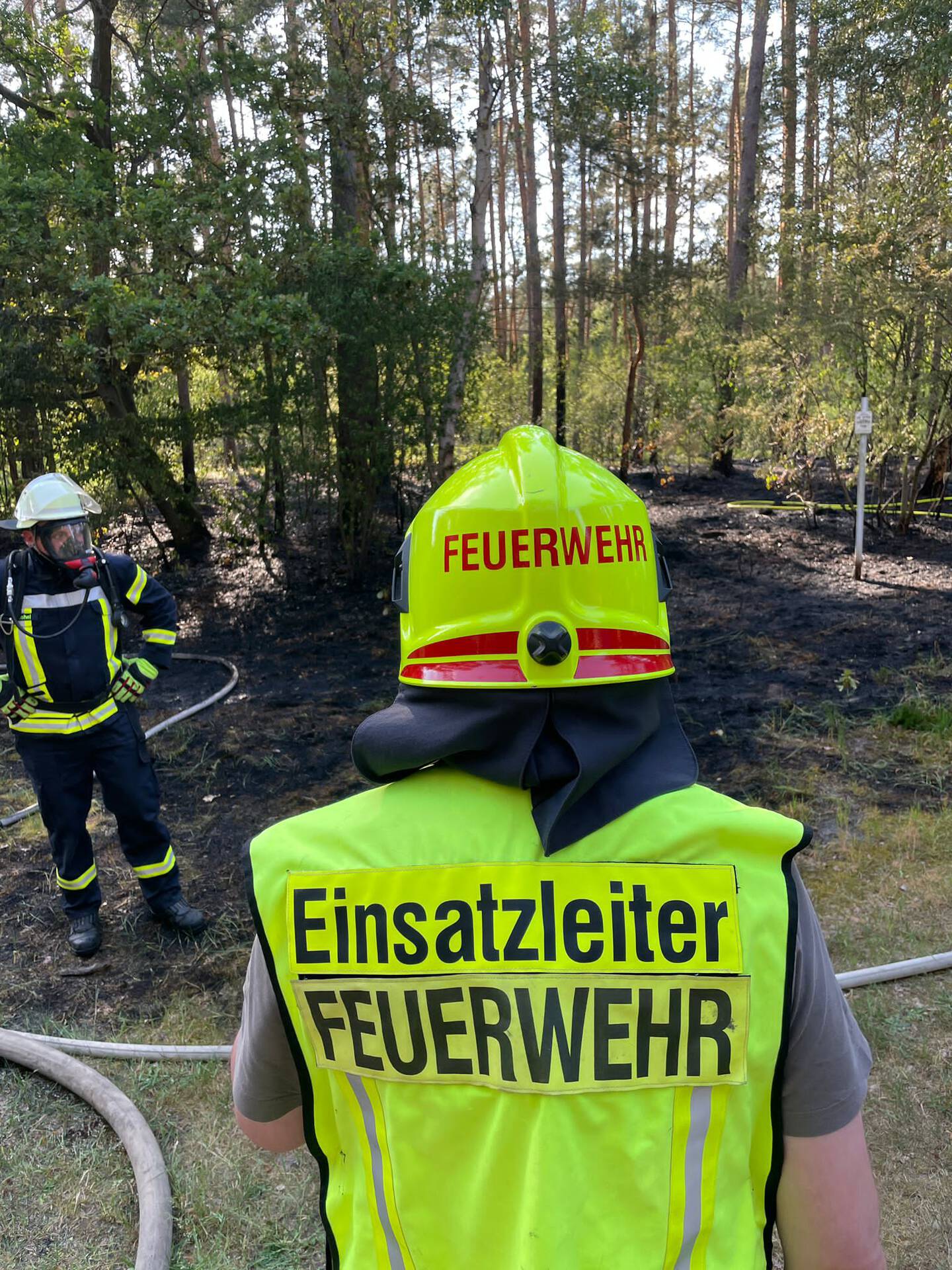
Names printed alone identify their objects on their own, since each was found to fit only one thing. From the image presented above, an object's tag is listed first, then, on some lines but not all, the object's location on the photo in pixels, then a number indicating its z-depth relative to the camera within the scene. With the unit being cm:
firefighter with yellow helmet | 96
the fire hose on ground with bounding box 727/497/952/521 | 1258
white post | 905
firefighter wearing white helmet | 382
